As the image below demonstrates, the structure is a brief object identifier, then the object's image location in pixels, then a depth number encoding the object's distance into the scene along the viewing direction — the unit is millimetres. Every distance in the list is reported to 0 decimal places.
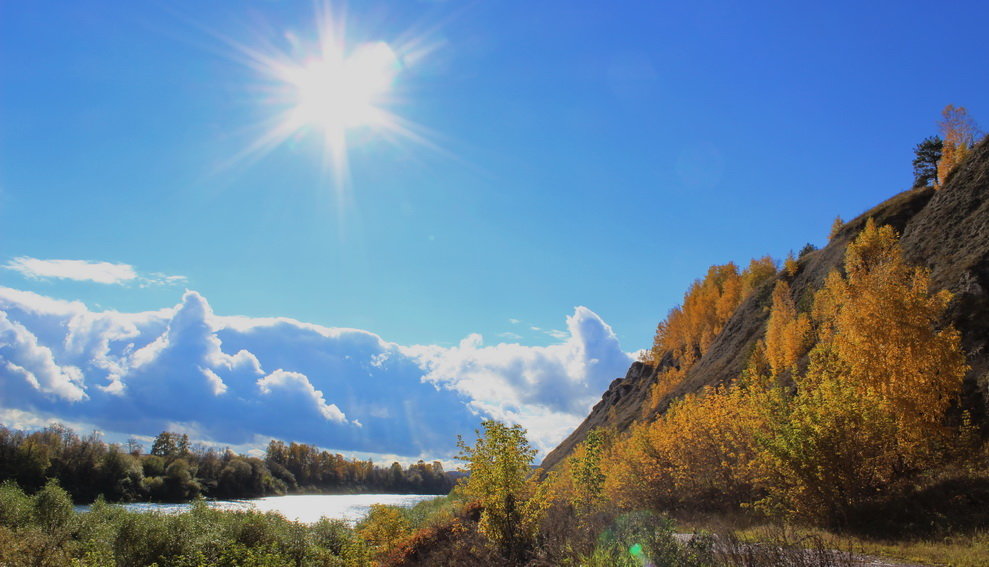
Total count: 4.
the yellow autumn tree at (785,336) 57344
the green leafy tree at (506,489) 23312
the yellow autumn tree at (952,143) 61906
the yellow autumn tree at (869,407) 22016
